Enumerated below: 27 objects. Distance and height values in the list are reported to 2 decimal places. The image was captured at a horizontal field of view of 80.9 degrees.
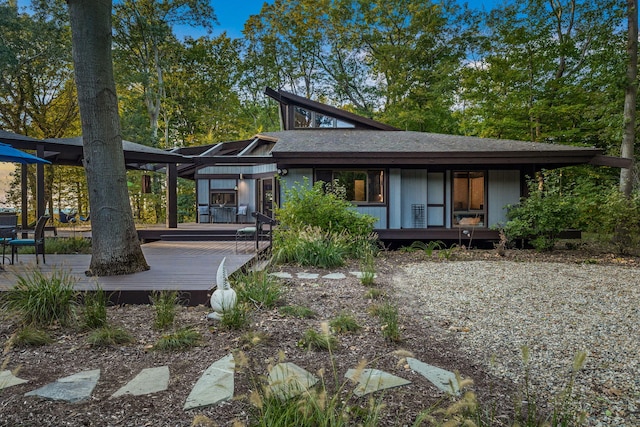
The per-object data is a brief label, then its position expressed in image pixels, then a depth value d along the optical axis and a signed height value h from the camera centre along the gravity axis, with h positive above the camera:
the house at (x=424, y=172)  10.23 +1.10
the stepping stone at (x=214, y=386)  2.32 -1.17
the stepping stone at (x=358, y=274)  6.22 -1.11
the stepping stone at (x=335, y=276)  6.08 -1.11
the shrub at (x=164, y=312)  3.58 -1.00
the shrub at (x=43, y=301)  3.50 -0.86
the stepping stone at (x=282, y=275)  5.88 -1.06
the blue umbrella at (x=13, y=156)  5.91 +0.90
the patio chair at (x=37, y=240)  5.96 -0.46
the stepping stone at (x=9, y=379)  2.50 -1.14
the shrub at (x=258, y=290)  4.31 -0.96
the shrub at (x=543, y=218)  9.34 -0.27
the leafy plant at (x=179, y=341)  3.12 -1.10
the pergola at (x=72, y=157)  8.60 +1.48
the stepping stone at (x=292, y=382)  2.01 -1.07
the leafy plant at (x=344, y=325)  3.63 -1.14
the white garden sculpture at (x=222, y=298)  3.67 -0.87
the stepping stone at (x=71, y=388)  2.35 -1.16
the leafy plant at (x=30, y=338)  3.13 -1.07
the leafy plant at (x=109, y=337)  3.16 -1.08
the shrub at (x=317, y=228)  7.35 -0.42
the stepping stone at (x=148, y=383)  2.44 -1.17
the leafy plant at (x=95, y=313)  3.50 -0.97
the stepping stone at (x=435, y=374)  2.63 -1.24
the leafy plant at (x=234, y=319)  3.52 -1.03
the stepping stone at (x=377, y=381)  2.53 -1.21
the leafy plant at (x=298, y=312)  4.02 -1.11
